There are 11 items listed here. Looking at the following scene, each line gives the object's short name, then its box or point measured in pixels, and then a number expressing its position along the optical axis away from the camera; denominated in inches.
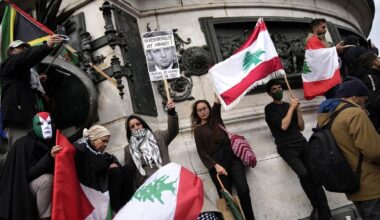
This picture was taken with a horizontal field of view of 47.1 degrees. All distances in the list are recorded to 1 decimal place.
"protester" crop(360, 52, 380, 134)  190.8
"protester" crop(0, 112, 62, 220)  157.2
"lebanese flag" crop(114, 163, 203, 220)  153.1
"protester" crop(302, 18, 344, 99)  264.2
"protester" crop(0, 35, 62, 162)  189.9
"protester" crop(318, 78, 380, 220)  146.3
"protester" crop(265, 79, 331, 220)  219.4
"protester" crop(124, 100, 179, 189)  192.4
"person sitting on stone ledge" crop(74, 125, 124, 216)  178.9
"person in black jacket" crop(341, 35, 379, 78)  250.4
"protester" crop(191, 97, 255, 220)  213.6
